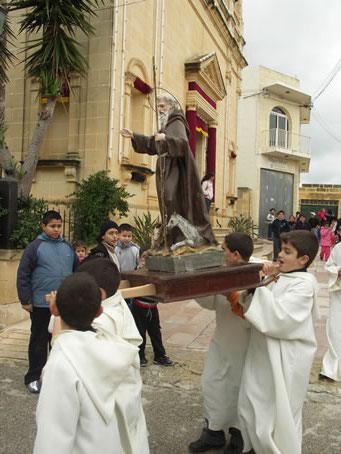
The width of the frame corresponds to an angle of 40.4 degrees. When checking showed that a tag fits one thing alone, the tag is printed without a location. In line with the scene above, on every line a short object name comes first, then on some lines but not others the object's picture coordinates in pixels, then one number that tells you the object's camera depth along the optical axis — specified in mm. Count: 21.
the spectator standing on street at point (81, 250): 6509
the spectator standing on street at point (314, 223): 19812
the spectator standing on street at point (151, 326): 5414
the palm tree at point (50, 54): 8273
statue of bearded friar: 3500
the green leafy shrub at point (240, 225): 17572
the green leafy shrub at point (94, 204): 9039
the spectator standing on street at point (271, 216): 19156
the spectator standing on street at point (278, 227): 14633
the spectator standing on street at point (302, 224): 17573
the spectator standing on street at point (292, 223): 16966
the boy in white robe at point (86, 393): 1836
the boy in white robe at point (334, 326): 4965
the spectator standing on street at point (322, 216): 20233
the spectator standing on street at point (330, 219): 17317
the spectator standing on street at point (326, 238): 15172
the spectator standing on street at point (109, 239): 5309
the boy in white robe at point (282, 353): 2793
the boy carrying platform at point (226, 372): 3301
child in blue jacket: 4727
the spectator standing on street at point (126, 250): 5656
